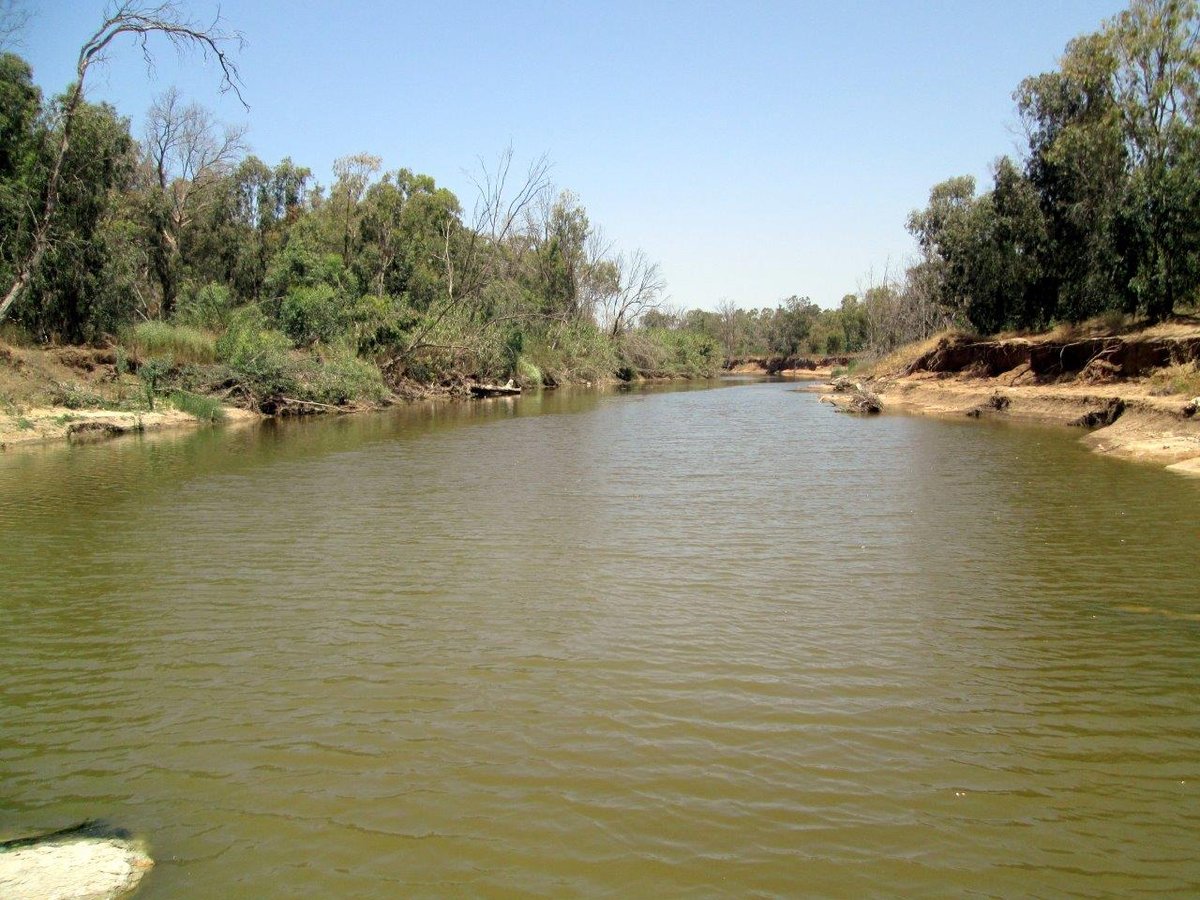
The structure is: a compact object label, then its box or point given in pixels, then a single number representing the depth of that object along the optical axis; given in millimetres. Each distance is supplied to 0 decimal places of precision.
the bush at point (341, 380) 29391
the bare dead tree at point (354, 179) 53281
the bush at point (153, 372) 24906
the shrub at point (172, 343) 26422
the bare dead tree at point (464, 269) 37594
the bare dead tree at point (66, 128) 17891
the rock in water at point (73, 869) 3436
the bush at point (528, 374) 47938
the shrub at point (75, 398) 21891
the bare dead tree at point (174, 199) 40688
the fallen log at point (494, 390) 41000
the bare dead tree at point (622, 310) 67625
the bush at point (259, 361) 27672
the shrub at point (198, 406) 25141
